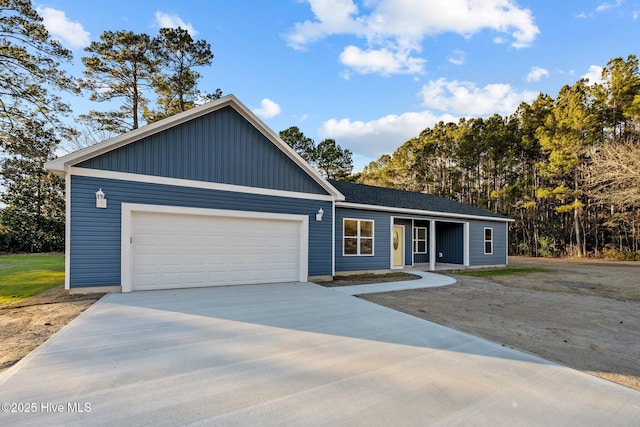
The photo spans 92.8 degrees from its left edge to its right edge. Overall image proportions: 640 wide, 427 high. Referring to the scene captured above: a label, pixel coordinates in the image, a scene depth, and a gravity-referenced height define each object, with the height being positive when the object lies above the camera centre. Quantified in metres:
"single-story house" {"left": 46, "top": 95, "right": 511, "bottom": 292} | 6.68 +0.22
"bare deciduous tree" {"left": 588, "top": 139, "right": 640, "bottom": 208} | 16.20 +2.64
